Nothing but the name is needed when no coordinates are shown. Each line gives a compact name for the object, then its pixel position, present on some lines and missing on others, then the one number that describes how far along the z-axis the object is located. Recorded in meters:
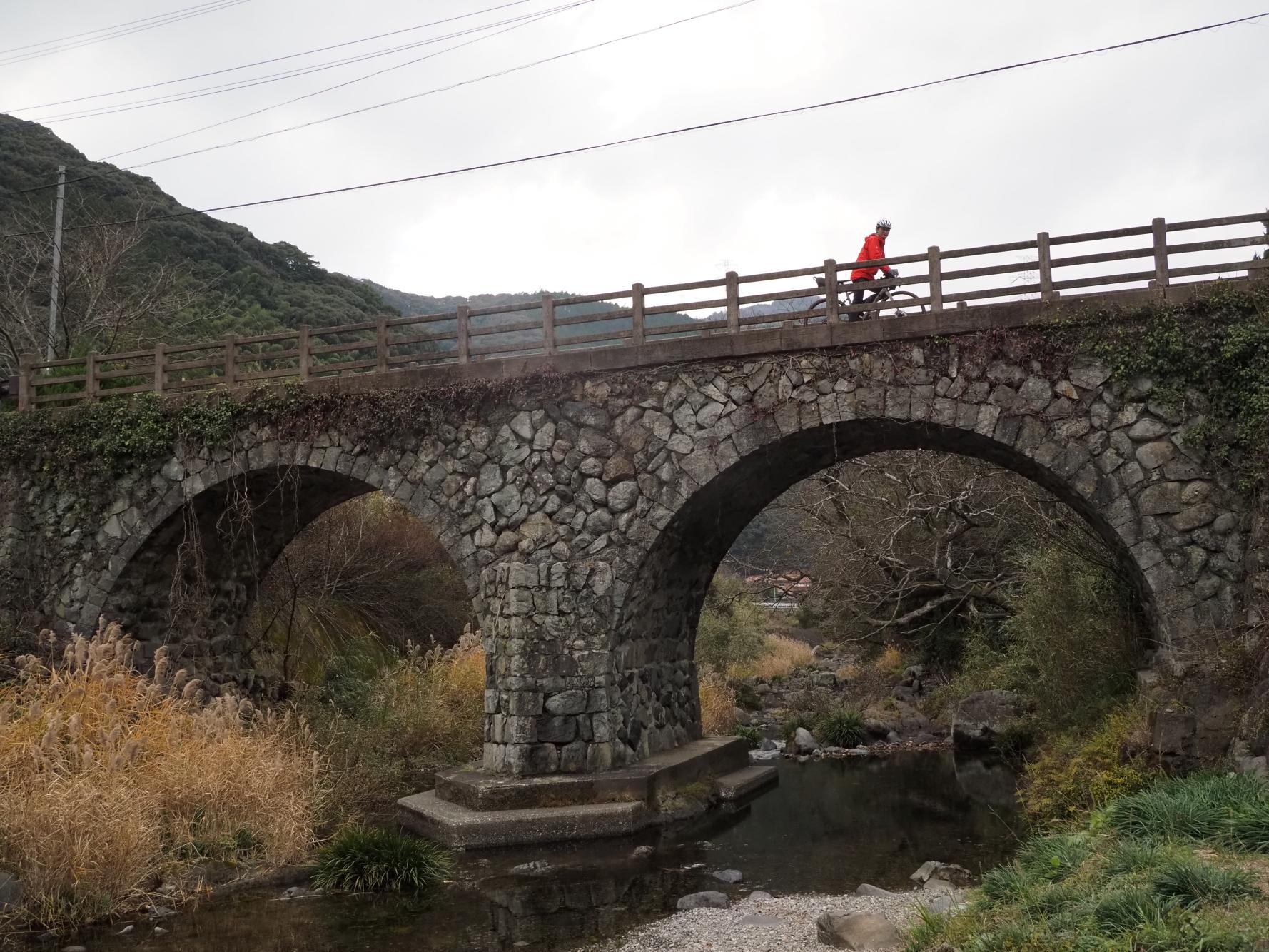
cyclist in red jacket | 13.69
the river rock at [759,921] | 8.41
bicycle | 12.91
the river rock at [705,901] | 9.31
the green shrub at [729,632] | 26.06
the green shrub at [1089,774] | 9.88
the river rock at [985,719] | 18.05
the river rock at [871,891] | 9.24
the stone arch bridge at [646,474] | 11.55
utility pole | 23.38
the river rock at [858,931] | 7.20
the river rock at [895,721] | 19.88
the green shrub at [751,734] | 19.11
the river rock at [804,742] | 18.56
